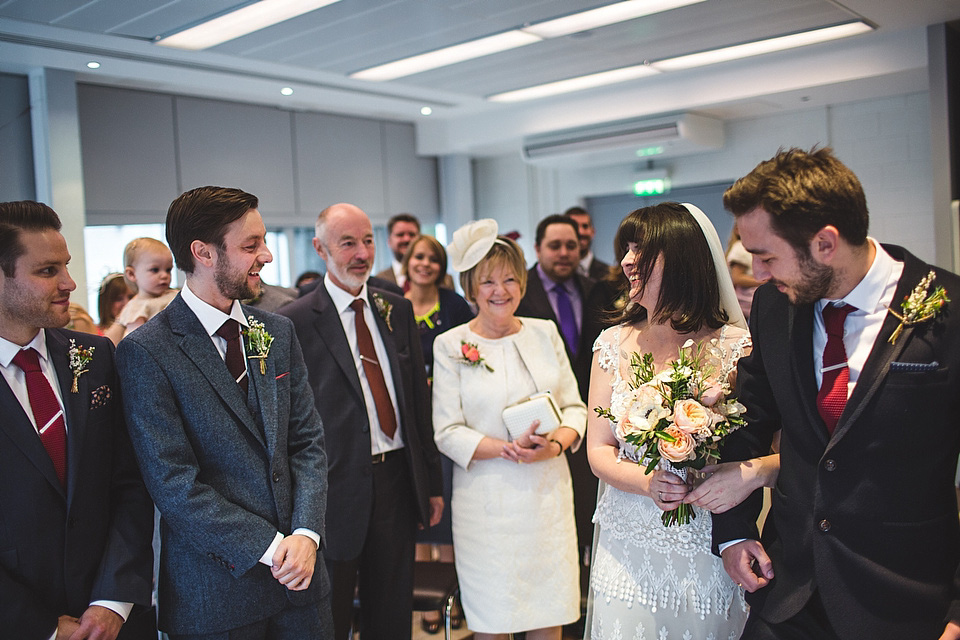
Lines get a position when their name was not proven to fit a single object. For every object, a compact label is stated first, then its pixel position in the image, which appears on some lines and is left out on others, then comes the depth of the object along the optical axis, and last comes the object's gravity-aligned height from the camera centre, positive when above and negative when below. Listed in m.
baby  3.97 +0.14
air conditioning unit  7.48 +1.40
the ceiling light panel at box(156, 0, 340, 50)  4.92 +1.83
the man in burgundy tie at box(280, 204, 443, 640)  3.08 -0.52
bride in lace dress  2.24 -0.54
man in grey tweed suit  2.12 -0.39
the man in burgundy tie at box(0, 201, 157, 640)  1.98 -0.41
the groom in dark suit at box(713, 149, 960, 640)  1.72 -0.31
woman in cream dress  3.13 -0.67
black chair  3.33 -1.26
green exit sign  8.64 +1.04
